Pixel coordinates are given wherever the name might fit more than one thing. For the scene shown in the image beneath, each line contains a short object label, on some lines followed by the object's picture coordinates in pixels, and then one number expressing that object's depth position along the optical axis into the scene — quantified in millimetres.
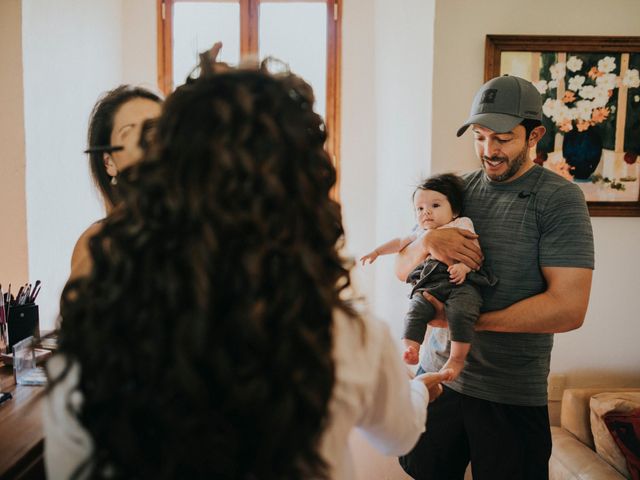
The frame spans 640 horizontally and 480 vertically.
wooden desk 1053
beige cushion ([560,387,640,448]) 2250
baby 1569
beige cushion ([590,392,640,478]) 2014
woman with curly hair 641
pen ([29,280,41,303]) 1792
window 3676
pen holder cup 1713
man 1489
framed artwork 2340
